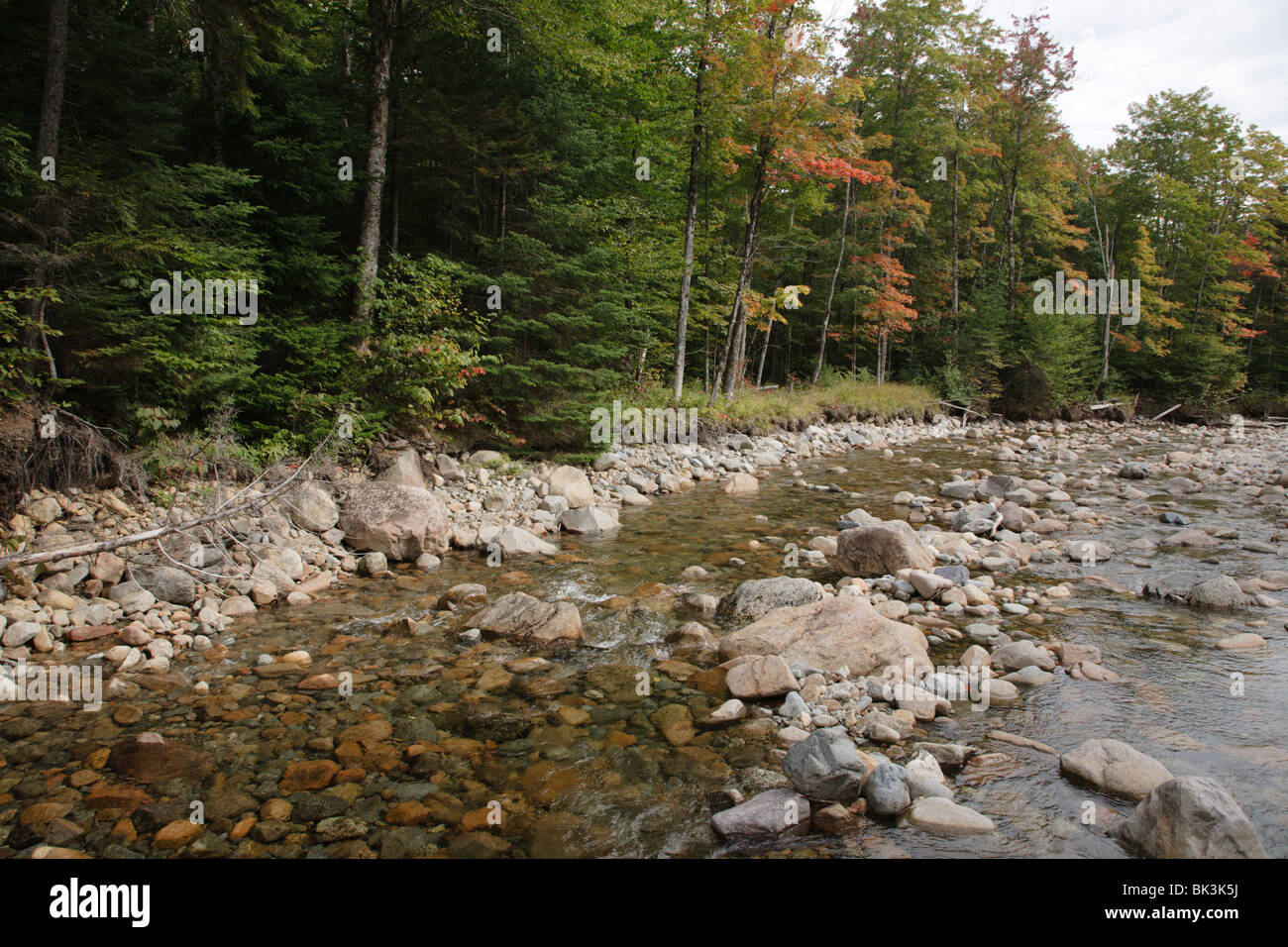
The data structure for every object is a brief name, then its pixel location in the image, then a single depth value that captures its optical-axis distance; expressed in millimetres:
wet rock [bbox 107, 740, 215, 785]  3686
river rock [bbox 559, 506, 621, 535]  9555
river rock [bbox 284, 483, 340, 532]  7840
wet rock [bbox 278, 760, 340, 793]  3660
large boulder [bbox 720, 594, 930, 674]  5133
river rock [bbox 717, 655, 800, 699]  4789
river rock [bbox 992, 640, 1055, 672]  5203
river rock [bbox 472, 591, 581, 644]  5828
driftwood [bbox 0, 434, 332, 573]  4441
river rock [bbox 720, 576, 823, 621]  6346
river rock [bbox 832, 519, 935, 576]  7570
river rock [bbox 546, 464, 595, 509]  10758
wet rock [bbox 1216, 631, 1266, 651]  5543
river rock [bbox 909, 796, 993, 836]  3268
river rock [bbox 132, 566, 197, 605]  5949
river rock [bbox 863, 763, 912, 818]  3400
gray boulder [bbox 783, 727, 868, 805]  3479
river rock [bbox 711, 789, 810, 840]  3277
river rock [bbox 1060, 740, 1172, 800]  3529
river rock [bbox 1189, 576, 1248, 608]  6508
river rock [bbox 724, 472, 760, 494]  12711
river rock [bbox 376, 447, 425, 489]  9492
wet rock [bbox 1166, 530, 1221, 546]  8883
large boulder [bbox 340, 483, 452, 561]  7852
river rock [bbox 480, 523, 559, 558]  8391
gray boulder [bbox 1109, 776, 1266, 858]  2820
